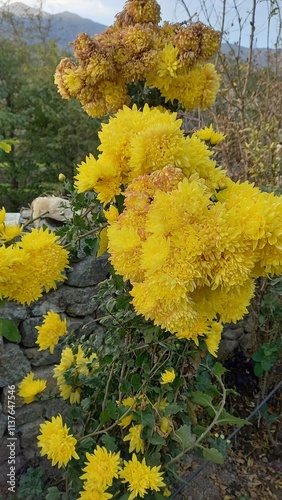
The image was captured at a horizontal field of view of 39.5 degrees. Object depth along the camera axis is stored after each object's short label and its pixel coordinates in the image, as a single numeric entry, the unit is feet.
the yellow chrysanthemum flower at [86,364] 4.13
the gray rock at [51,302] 6.98
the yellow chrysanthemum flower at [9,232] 2.70
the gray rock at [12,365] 6.66
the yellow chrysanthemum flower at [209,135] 3.01
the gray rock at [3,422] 6.82
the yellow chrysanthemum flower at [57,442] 3.40
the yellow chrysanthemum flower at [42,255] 2.60
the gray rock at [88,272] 6.98
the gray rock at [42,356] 6.96
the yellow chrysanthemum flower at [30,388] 4.60
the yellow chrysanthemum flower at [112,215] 2.67
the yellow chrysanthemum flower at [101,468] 3.25
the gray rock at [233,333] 9.07
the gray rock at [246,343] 9.06
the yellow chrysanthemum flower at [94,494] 3.33
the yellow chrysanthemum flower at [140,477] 3.26
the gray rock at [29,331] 6.79
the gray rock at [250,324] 8.43
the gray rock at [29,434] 7.09
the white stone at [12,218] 6.72
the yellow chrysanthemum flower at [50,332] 3.95
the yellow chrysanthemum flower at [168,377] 3.38
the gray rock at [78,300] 7.14
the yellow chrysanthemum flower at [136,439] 3.61
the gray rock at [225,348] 8.97
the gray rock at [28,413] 7.02
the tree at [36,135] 21.65
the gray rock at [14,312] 6.50
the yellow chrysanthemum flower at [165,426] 3.59
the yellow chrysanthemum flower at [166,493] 4.33
